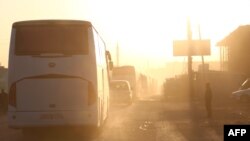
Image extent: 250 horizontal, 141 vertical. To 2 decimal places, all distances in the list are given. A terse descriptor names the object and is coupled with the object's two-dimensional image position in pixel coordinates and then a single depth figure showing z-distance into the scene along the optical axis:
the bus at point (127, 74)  61.94
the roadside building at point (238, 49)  75.56
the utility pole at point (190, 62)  60.47
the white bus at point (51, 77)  18.09
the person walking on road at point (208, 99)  29.46
